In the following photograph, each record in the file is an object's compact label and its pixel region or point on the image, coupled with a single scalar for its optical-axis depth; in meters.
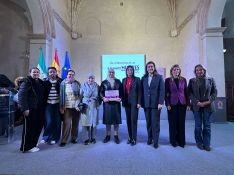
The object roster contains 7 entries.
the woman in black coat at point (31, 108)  3.00
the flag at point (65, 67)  6.94
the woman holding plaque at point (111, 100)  3.57
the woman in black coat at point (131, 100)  3.47
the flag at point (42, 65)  5.54
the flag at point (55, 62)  6.23
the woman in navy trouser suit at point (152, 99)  3.31
